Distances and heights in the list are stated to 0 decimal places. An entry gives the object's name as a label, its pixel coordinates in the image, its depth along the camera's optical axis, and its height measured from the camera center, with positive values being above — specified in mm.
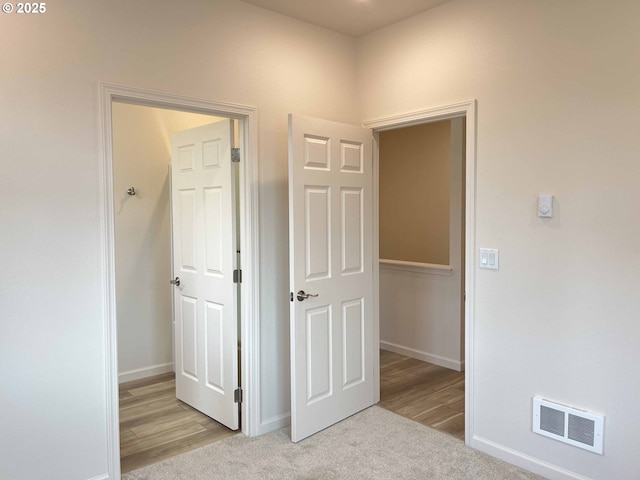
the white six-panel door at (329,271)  2988 -355
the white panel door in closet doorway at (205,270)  3182 -356
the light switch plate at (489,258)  2801 -238
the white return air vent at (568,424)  2424 -1103
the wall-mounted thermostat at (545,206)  2547 +67
